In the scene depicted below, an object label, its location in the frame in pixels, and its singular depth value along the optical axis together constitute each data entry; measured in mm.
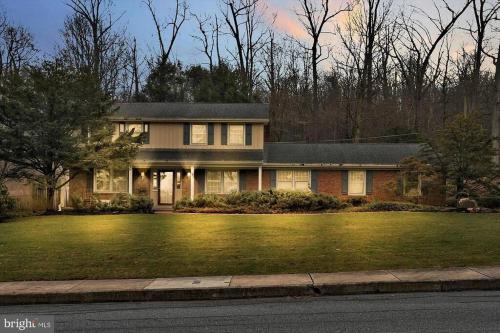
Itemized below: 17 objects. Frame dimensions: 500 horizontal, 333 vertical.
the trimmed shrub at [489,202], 20703
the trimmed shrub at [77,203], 20855
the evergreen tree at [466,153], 20875
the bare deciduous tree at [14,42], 41656
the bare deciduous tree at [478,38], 32688
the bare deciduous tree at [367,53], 41625
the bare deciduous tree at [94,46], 42094
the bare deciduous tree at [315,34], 43281
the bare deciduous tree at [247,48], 43844
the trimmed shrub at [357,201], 23056
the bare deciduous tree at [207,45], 47469
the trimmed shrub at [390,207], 20312
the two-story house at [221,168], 25438
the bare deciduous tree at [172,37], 45312
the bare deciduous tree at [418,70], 41006
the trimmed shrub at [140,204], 20875
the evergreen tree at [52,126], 19047
